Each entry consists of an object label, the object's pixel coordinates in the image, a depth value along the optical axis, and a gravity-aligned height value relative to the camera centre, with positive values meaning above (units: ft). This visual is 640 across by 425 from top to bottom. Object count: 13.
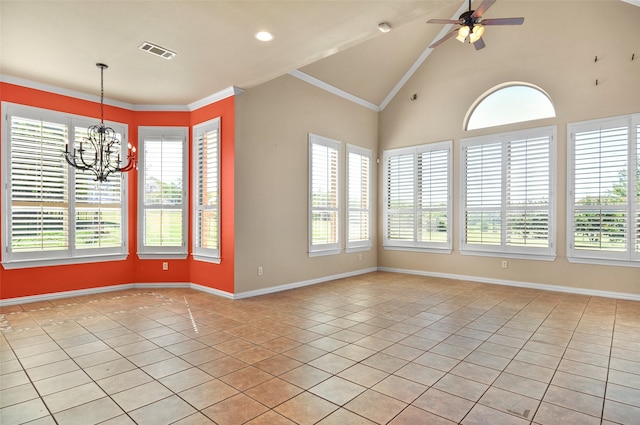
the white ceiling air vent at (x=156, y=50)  12.26 +5.73
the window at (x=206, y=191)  17.70 +1.03
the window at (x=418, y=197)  22.52 +0.93
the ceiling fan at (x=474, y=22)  11.55 +6.34
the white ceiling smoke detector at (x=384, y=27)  11.24 +5.94
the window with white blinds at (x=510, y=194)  19.02 +1.02
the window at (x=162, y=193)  19.16 +0.94
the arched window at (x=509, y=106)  19.51 +6.07
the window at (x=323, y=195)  20.34 +0.93
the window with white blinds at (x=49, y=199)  15.20 +0.53
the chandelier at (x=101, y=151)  14.11 +2.78
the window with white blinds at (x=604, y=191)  16.72 +1.05
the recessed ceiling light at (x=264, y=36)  11.63 +5.85
